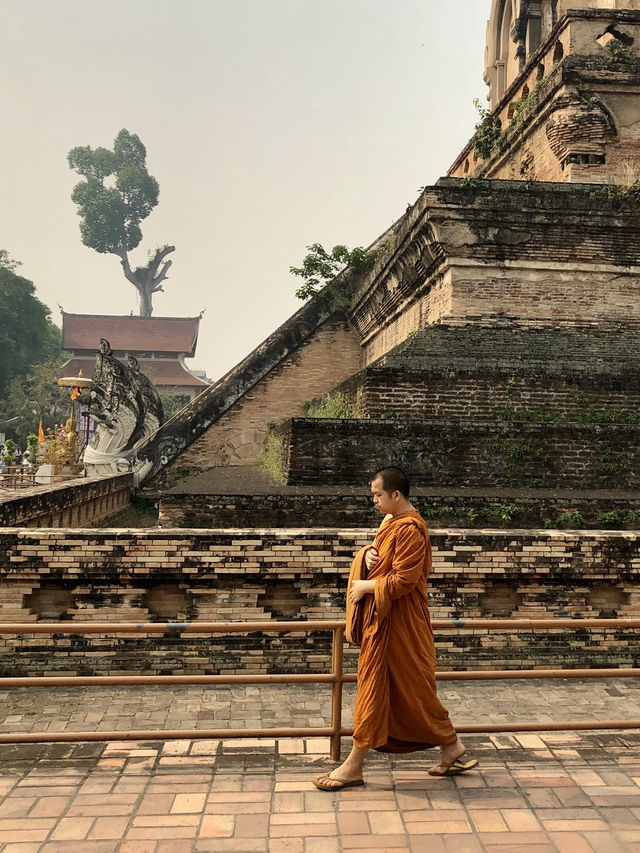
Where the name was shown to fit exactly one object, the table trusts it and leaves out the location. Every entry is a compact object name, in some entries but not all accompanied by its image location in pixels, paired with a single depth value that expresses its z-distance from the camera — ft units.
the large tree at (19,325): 135.03
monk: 9.41
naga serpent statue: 36.32
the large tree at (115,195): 205.67
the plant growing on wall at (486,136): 38.60
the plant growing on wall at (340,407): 23.30
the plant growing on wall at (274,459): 23.80
